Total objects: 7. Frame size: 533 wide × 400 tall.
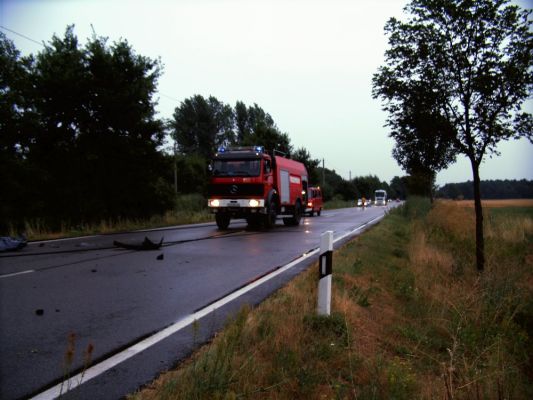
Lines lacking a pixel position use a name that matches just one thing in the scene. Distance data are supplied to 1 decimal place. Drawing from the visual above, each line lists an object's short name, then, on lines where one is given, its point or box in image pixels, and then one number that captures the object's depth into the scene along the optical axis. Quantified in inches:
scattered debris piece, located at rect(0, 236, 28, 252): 386.6
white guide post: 172.7
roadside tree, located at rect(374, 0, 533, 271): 276.1
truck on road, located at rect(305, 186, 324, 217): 1197.9
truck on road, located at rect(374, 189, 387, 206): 3130.4
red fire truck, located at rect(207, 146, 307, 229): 621.0
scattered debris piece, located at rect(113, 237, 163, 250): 407.8
